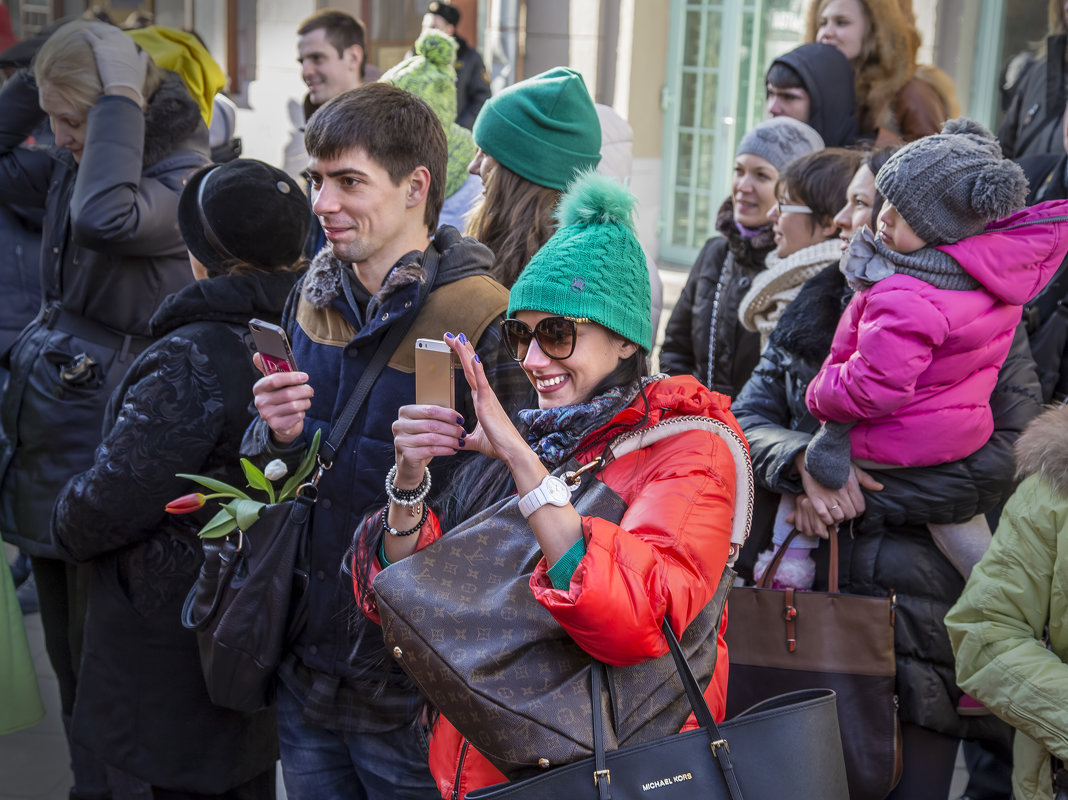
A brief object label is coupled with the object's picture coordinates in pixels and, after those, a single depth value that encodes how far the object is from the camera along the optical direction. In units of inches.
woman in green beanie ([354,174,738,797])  68.1
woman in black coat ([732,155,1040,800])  107.6
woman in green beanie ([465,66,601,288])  122.3
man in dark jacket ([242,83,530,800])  94.6
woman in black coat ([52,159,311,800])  106.0
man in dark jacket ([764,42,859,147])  172.1
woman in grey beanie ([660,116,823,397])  149.5
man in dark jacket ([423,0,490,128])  344.8
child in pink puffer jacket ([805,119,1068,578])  101.7
